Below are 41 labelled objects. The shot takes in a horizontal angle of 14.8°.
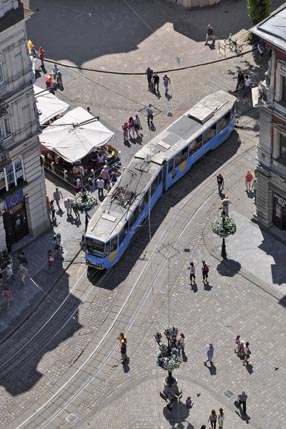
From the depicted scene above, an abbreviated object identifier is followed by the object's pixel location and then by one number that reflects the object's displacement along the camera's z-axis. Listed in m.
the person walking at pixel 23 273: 87.44
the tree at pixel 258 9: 109.75
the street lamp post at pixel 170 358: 75.56
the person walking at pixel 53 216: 93.50
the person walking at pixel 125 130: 101.44
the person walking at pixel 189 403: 77.31
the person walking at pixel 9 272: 87.81
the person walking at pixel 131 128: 101.81
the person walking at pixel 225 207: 88.58
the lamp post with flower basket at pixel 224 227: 86.88
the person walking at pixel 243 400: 76.31
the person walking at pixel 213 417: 75.19
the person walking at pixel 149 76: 107.19
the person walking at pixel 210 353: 80.19
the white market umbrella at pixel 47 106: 99.31
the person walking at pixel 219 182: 94.94
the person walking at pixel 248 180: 94.12
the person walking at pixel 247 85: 105.62
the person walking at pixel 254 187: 94.06
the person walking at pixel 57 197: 95.19
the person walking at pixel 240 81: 105.75
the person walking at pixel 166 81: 106.06
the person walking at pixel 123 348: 81.69
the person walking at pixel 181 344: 81.44
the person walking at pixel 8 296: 85.56
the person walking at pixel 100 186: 94.94
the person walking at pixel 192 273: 86.94
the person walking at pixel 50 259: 89.12
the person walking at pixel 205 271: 86.57
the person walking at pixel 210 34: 112.38
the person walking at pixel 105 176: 96.06
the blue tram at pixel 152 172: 87.81
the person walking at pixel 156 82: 106.88
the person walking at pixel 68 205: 93.62
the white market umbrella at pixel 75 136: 96.38
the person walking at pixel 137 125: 102.12
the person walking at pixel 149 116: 102.94
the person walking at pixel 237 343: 81.06
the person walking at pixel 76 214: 93.94
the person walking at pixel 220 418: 75.31
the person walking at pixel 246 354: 80.50
